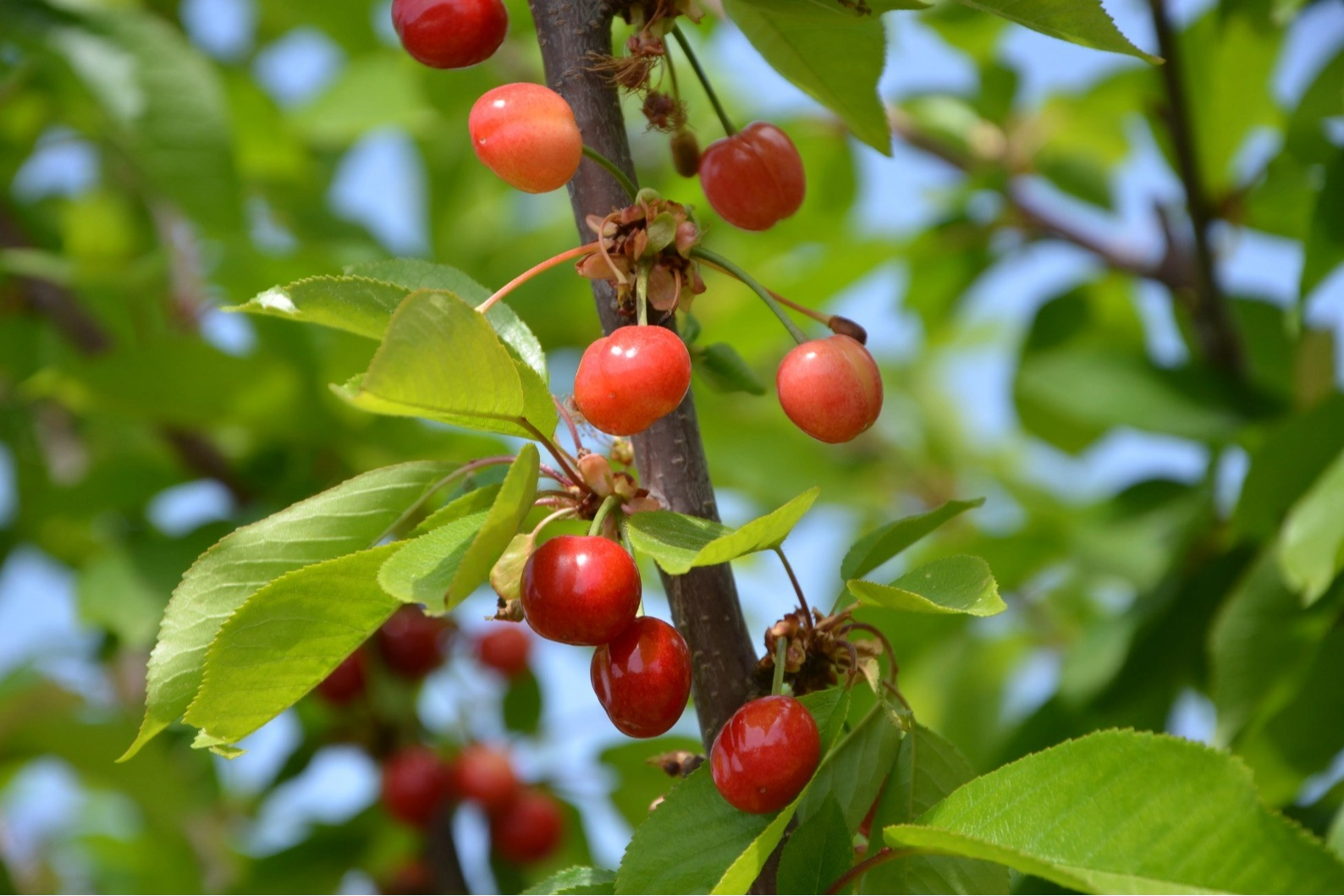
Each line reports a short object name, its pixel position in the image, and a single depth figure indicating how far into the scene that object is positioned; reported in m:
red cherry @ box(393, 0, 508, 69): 0.78
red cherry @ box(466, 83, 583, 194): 0.75
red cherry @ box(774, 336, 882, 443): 0.76
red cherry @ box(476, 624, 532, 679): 1.31
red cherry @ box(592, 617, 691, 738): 0.74
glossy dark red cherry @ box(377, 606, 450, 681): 1.26
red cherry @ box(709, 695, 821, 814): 0.74
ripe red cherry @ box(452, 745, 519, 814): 1.23
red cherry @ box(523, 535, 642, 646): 0.74
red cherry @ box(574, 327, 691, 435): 0.74
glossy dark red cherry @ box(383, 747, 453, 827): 1.19
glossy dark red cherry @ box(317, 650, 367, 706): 1.22
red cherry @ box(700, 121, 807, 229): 0.80
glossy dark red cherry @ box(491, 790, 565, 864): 1.21
